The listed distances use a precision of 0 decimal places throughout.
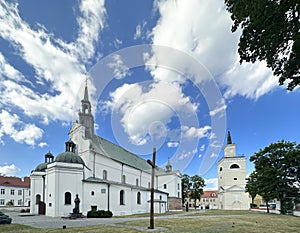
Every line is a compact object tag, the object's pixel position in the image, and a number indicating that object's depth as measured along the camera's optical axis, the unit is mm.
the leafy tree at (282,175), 33562
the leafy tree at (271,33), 8820
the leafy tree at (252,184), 39328
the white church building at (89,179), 28062
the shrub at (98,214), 26214
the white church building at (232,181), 58562
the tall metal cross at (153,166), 15619
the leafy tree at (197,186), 64856
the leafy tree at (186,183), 65162
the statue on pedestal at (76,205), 26584
